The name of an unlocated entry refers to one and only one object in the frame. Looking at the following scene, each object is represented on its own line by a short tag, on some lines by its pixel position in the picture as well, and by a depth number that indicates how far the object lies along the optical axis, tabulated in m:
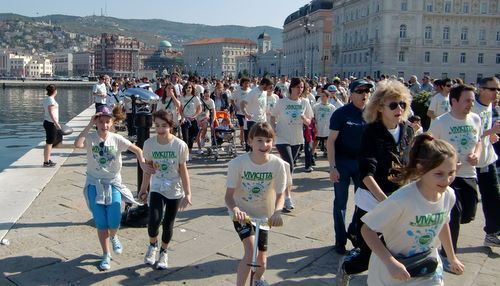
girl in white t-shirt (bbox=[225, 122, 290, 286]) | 4.04
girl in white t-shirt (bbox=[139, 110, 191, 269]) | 4.99
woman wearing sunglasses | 3.90
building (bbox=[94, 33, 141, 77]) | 195.38
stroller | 11.59
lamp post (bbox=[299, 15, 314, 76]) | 34.85
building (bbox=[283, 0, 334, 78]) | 102.19
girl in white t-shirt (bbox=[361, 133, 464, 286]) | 2.90
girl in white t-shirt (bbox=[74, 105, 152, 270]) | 4.97
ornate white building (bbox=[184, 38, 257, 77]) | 180.00
